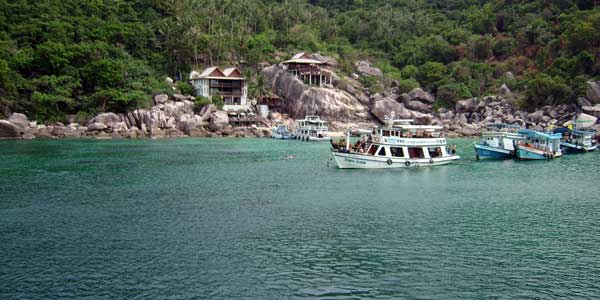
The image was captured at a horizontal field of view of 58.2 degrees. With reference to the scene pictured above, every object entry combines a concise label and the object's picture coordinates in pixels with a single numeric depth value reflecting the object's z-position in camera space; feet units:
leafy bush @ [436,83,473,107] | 338.54
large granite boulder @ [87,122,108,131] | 274.57
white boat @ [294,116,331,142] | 284.82
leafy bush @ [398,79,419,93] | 352.90
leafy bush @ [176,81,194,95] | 319.27
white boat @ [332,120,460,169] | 160.56
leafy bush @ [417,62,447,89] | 364.58
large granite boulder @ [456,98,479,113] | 327.67
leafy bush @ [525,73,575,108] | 289.12
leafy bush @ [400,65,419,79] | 377.60
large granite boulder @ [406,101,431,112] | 339.57
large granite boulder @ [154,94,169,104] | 297.33
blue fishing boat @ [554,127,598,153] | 214.90
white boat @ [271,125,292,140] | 292.43
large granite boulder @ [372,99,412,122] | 325.87
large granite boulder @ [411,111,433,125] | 315.58
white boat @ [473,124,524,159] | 192.03
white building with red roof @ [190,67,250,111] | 322.96
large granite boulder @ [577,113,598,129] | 245.65
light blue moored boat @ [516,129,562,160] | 190.29
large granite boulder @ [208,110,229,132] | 299.38
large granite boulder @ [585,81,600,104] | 271.28
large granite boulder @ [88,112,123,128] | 279.28
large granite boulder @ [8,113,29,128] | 264.31
